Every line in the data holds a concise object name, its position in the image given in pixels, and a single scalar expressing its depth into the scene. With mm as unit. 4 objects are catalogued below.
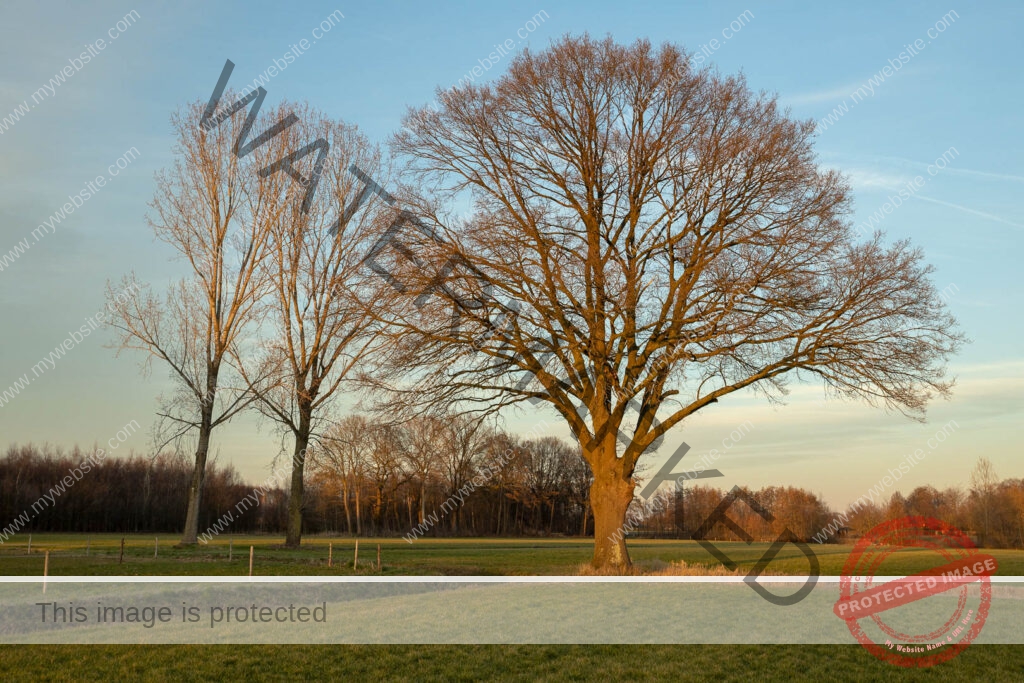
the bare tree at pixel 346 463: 34375
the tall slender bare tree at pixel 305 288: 31609
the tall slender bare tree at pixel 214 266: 32125
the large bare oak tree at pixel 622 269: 19391
